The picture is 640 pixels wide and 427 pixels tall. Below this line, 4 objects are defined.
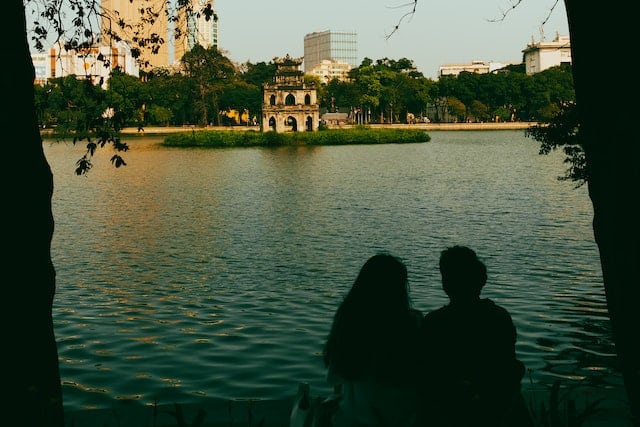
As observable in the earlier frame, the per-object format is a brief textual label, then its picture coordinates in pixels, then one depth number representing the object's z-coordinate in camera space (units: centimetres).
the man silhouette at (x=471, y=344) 382
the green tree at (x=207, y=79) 10537
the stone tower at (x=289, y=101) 8719
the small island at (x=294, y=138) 7500
